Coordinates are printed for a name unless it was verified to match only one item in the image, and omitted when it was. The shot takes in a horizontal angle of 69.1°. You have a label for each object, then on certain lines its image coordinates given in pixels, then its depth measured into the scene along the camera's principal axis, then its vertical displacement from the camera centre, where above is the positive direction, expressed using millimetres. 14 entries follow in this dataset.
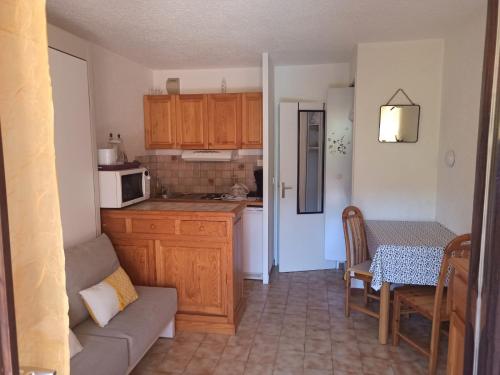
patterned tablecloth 2506 -799
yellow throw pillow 2377 -960
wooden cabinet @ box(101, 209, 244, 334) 2824 -898
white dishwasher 3951 -1078
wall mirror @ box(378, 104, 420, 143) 3285 +197
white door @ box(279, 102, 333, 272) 4094 -837
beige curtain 666 -85
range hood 4184 -132
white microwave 2889 -361
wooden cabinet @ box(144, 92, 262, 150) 4062 +257
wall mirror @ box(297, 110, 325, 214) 4137 -210
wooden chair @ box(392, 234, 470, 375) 2150 -1064
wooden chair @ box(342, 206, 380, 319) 3047 -907
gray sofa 1874 -1076
